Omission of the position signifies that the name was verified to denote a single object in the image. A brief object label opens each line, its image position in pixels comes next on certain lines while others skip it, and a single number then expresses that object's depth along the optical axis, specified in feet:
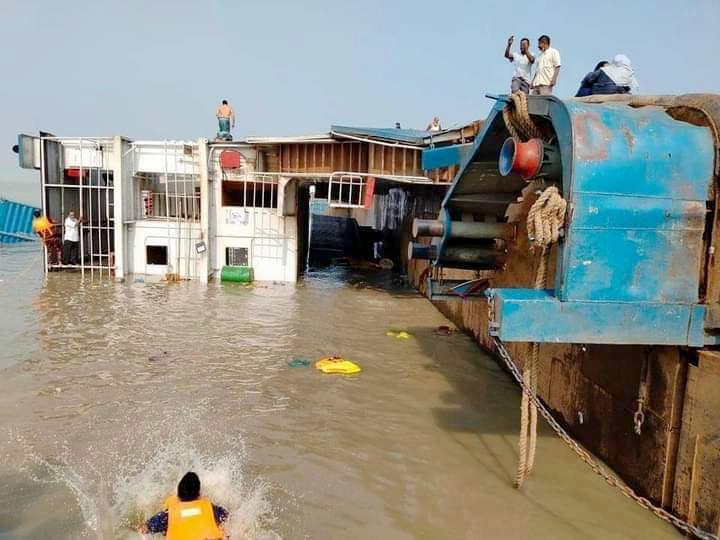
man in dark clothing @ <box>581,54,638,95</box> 26.32
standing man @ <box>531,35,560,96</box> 35.24
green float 59.52
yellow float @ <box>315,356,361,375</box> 31.53
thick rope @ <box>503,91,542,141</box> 18.72
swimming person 14.42
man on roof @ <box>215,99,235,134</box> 59.77
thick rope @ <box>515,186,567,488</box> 16.05
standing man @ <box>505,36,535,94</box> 38.45
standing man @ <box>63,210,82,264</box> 59.62
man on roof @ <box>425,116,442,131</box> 60.80
